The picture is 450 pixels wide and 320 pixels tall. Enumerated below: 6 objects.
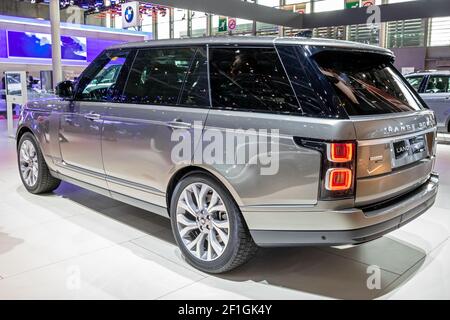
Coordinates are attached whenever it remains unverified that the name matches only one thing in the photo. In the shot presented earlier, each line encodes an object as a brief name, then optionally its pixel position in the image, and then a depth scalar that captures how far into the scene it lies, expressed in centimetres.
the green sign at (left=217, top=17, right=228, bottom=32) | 1744
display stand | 891
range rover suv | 240
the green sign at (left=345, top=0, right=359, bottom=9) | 1603
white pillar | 882
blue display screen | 1639
